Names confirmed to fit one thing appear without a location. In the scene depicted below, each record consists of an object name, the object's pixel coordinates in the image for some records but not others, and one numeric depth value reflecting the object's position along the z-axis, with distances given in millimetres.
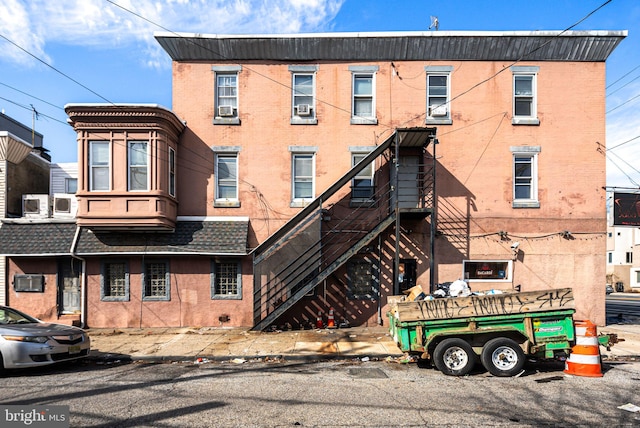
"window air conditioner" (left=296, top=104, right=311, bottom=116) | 13477
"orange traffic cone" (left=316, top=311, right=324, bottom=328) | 12617
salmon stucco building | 13117
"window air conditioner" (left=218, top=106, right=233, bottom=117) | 13484
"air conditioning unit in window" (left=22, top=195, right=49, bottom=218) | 13562
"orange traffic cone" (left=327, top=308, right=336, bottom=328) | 12539
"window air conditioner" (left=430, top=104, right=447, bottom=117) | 13469
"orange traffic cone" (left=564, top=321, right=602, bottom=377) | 7645
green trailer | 7727
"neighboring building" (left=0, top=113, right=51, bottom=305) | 13200
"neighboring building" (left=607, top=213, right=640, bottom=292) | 41094
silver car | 7633
